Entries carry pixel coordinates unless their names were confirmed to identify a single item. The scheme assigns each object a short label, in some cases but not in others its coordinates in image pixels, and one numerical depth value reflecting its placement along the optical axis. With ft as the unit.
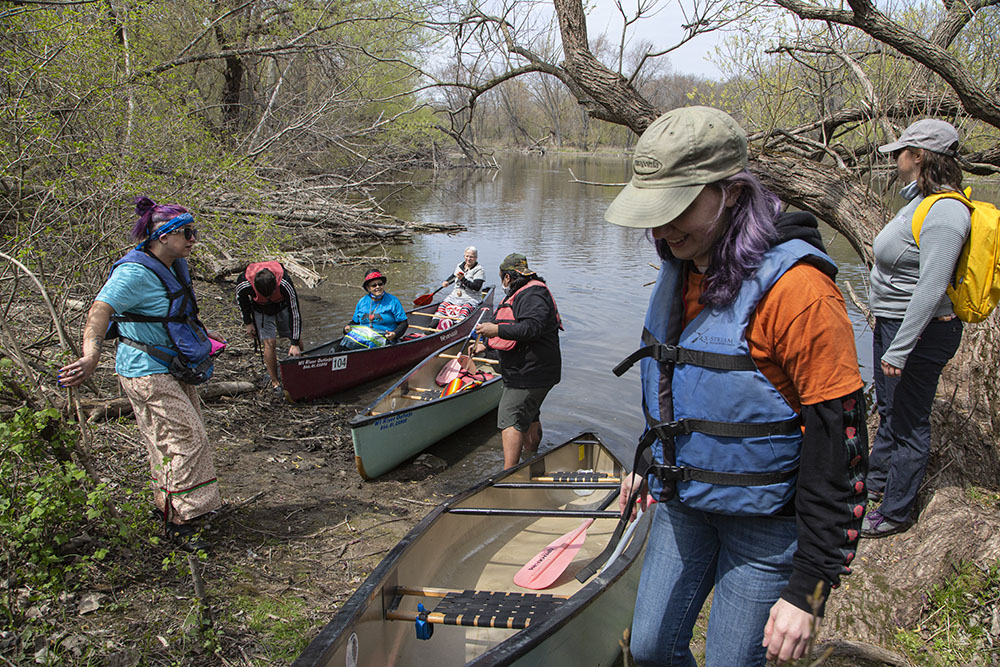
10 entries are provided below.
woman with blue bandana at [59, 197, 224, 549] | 12.83
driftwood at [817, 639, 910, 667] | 10.19
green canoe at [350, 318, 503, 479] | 20.36
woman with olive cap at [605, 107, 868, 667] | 5.45
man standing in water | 17.84
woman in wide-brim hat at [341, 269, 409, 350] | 30.37
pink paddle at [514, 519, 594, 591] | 12.66
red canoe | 25.90
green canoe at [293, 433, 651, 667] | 9.34
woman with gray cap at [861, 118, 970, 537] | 10.50
